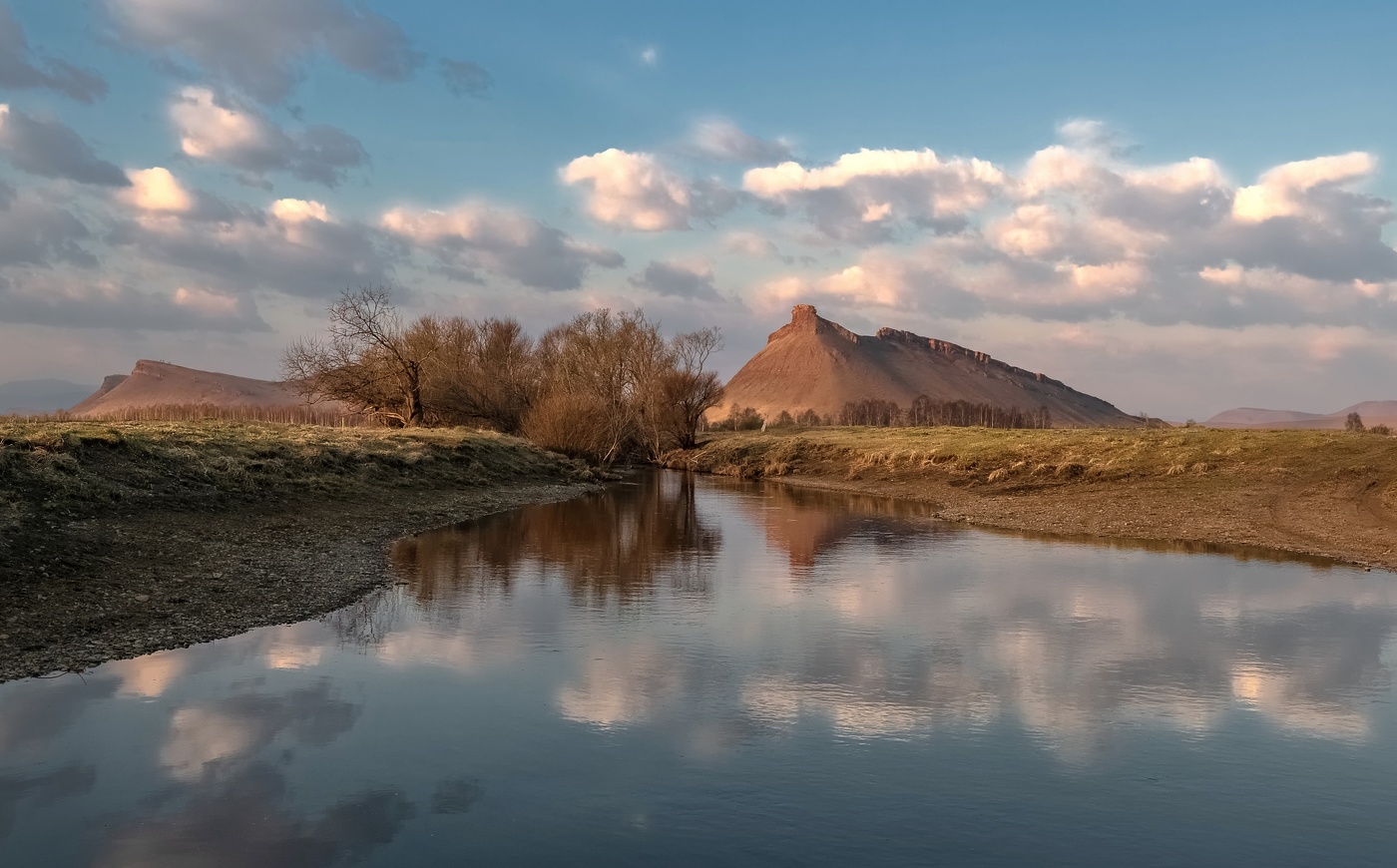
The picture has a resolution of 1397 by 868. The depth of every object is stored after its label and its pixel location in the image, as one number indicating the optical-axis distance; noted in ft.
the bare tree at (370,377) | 205.67
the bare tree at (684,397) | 254.06
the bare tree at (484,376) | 221.87
